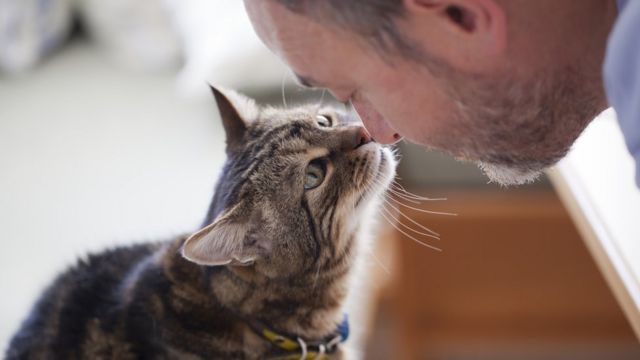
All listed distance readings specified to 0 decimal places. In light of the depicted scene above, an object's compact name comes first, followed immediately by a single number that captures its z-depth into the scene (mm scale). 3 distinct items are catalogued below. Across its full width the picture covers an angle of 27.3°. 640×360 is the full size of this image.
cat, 821
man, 666
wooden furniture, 1193
